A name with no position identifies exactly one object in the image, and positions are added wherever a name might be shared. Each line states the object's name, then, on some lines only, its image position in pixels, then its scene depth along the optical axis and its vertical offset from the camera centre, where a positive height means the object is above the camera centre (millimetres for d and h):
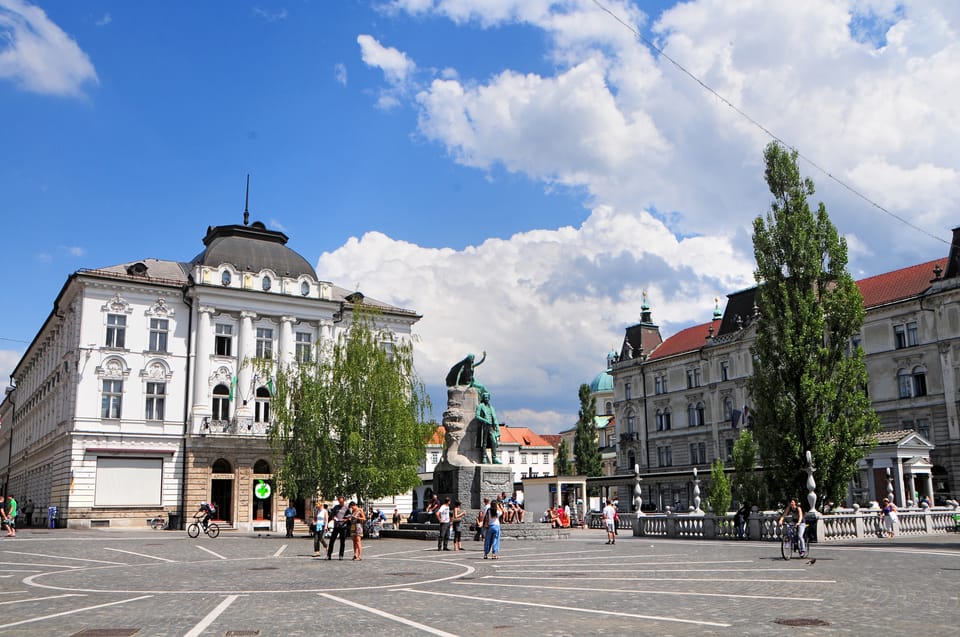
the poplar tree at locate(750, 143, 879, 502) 32438 +4712
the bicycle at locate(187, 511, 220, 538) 37688 -2322
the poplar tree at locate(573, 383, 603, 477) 83812 +3450
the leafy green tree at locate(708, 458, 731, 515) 41250 -1043
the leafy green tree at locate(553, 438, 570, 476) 92375 +1346
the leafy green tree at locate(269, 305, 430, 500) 36281 +2148
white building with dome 47531 +6064
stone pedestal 31609 -332
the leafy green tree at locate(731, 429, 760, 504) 37250 +53
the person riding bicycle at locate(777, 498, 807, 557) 21344 -1276
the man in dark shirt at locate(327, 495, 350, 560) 23109 -1331
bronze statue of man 32875 +1772
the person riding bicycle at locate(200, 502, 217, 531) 39031 -1615
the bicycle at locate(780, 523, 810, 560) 21453 -1783
